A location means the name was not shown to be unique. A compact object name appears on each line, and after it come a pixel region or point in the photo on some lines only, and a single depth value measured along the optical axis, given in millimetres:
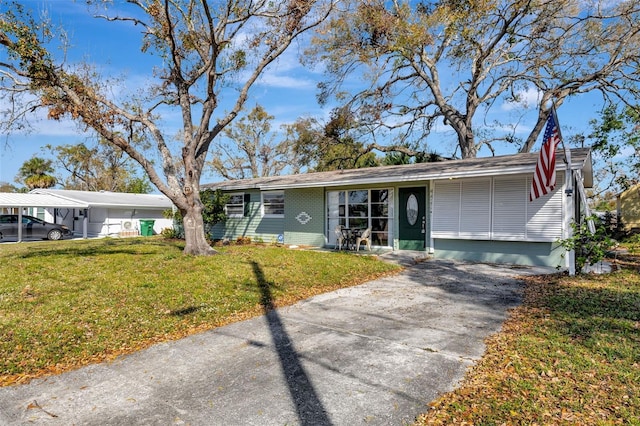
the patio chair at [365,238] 12445
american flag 7996
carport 19020
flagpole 8414
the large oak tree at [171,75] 9305
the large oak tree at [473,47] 15133
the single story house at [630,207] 22938
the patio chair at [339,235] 12891
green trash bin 24266
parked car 19609
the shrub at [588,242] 7939
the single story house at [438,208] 9727
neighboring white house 23611
